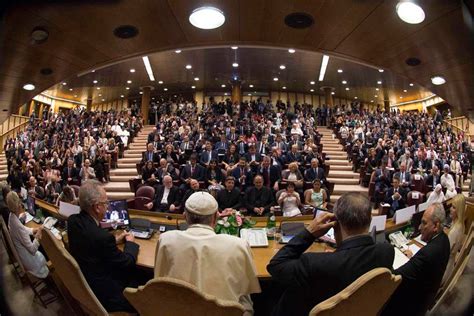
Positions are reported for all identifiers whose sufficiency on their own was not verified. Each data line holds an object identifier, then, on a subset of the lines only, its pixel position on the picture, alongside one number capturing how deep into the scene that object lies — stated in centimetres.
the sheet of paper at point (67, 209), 232
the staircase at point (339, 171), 607
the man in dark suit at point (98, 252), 144
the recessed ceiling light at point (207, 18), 199
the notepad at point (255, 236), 202
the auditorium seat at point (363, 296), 86
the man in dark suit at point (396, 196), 474
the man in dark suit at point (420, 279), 127
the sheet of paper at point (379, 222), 210
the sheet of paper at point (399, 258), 182
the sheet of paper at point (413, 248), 204
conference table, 171
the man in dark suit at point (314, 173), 540
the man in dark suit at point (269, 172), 520
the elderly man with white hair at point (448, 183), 325
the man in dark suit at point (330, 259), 99
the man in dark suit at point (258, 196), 425
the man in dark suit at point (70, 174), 465
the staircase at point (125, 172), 483
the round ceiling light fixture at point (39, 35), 195
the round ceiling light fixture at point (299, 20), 199
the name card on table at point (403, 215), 250
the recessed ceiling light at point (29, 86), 247
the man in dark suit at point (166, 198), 434
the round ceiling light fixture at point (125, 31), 211
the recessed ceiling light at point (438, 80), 229
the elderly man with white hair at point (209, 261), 114
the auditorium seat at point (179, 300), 86
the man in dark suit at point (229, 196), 412
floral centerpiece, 211
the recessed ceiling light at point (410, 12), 175
